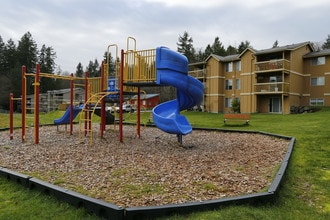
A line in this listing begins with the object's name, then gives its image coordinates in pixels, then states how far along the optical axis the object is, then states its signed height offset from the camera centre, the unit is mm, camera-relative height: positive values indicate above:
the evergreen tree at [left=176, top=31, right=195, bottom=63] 71875 +15957
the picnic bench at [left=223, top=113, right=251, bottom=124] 19406 -496
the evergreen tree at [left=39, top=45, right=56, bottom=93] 70312 +10886
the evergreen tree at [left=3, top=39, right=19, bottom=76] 68488 +11312
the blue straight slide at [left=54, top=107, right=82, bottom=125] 15254 -520
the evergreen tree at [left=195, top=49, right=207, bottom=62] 67962 +13054
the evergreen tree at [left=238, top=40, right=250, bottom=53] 66062 +14553
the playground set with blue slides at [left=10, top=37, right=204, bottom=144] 10359 +997
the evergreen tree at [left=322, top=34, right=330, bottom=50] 67525 +15929
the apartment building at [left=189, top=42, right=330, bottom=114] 34469 +3922
